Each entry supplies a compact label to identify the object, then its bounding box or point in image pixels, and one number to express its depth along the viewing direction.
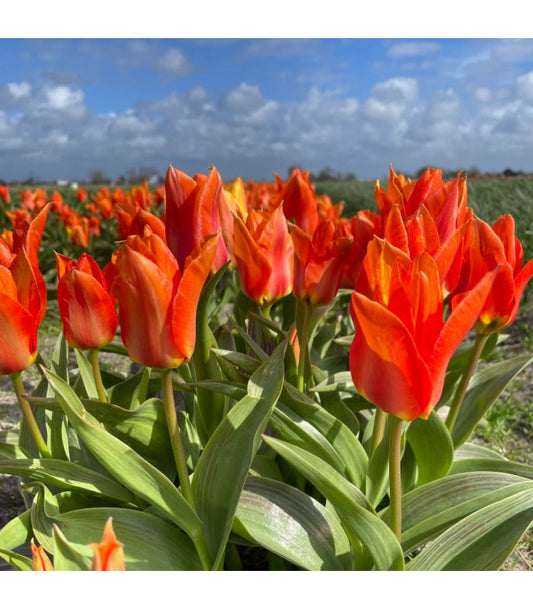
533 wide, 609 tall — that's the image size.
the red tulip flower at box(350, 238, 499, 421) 0.23
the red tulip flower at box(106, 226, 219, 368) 0.26
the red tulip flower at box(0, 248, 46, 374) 0.30
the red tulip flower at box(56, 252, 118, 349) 0.31
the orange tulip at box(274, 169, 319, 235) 0.47
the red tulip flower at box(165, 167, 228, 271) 0.33
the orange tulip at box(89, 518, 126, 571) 0.15
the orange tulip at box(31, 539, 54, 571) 0.18
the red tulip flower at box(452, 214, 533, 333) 0.33
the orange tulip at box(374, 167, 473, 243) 0.35
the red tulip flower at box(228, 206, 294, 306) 0.39
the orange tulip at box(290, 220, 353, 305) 0.38
